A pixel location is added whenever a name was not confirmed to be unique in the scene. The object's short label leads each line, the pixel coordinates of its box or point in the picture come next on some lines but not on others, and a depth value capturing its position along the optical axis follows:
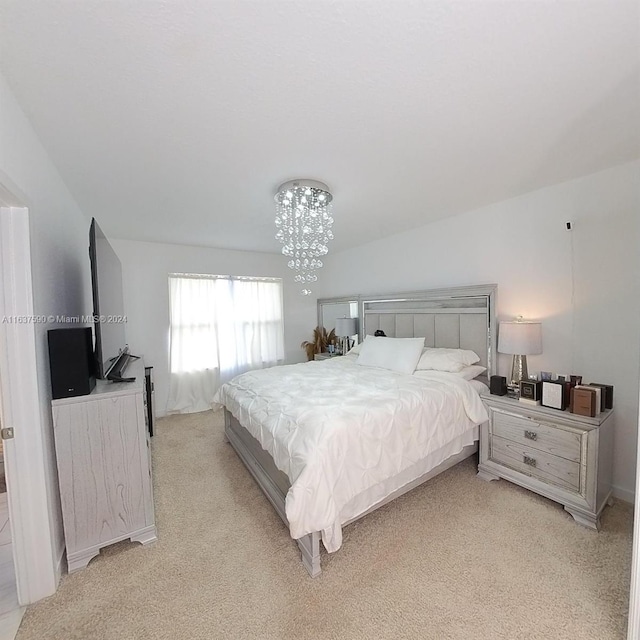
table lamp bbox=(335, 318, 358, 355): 4.51
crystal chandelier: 2.32
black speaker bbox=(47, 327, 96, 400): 1.64
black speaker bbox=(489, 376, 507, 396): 2.53
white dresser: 1.66
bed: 1.62
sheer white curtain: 4.29
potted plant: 5.13
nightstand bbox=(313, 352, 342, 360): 4.78
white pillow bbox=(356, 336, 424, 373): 3.11
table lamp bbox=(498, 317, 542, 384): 2.43
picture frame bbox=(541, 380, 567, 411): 2.13
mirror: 4.59
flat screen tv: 1.93
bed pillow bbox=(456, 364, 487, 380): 2.79
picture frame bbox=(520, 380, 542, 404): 2.28
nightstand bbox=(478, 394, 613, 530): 1.95
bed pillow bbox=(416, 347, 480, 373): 2.86
